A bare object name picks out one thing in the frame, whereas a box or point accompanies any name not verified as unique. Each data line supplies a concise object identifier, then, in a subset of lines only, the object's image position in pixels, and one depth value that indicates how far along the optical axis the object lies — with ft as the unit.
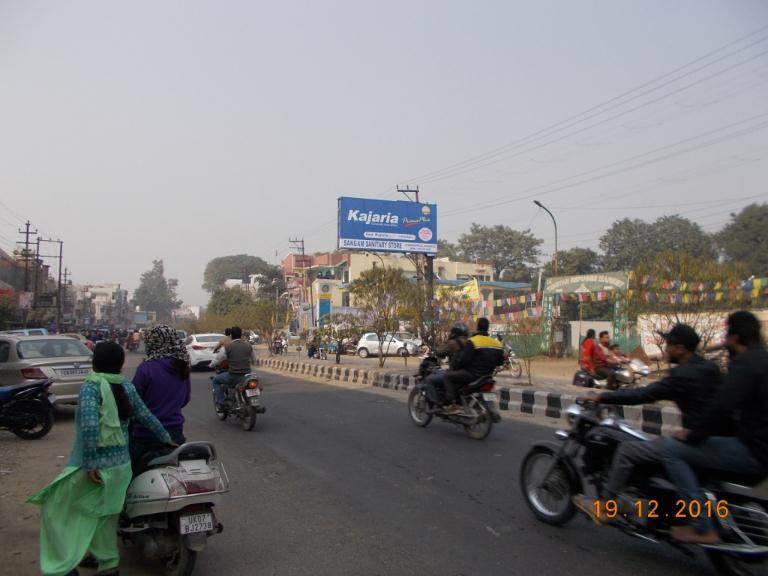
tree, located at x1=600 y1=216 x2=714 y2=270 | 188.44
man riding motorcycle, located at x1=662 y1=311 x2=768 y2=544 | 11.86
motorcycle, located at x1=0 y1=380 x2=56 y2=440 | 28.27
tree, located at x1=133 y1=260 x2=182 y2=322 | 499.51
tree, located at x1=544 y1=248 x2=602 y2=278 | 185.57
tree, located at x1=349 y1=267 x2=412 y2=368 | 68.95
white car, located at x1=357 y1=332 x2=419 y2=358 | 115.34
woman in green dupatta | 11.31
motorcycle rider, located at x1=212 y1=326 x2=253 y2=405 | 32.65
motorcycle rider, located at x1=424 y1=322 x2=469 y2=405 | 29.87
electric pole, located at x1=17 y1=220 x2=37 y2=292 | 164.66
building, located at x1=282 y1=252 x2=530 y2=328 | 170.60
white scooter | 12.25
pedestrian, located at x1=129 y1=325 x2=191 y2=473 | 14.16
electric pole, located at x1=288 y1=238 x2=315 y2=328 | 170.54
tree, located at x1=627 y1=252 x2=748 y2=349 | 59.72
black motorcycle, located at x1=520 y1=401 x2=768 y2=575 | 12.00
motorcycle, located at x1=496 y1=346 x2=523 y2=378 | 66.14
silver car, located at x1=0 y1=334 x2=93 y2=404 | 32.37
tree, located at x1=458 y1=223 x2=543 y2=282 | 240.53
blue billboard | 99.19
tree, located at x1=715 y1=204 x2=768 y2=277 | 150.82
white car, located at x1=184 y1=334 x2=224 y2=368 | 75.61
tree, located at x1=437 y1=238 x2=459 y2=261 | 276.06
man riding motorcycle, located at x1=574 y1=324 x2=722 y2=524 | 13.25
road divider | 31.21
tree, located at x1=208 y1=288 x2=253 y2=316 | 249.14
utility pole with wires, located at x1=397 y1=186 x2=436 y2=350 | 69.36
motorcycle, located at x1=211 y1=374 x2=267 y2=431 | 31.24
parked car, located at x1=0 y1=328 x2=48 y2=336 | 68.11
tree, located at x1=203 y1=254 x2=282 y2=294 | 418.10
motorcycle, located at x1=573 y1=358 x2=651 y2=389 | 39.47
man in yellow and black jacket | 28.43
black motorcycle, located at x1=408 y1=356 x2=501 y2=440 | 28.02
